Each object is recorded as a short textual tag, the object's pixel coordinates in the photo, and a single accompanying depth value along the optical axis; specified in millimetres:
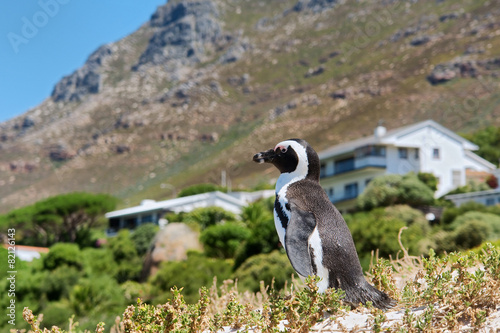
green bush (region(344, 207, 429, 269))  19641
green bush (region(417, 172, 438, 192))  39569
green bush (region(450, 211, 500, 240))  21045
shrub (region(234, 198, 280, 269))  26609
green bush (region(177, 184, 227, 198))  64188
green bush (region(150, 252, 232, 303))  21239
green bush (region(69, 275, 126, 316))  23266
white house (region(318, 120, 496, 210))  42688
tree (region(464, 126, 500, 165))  58031
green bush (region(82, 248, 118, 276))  32781
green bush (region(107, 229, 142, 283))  34125
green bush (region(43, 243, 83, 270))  31562
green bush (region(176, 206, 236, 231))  41812
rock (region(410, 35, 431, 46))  124812
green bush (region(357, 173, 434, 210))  34219
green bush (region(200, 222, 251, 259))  32125
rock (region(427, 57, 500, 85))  102462
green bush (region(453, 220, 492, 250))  20172
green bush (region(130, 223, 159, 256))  41031
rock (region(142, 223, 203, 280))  29953
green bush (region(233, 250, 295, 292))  19009
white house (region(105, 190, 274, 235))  50031
